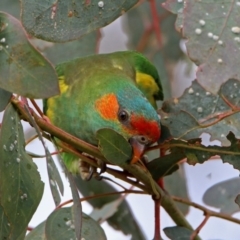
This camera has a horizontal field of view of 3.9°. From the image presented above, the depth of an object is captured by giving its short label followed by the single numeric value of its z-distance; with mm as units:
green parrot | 2321
